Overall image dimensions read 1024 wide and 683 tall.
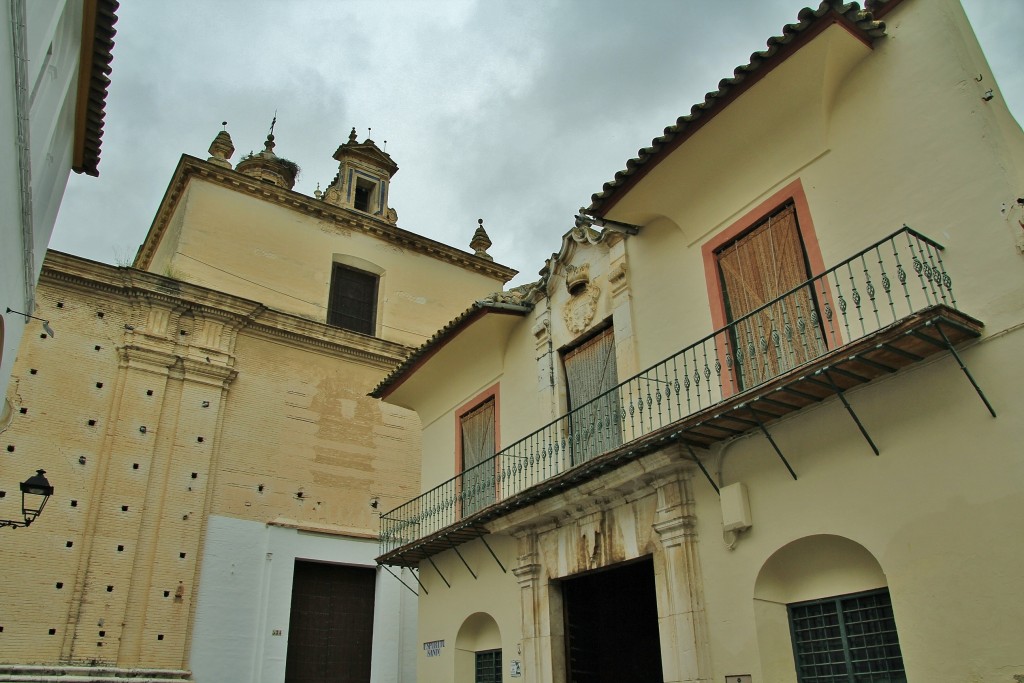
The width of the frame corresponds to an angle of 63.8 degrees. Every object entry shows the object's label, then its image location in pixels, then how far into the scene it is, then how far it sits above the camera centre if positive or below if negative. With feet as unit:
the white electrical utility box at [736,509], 25.59 +6.02
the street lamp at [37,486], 31.40 +8.82
